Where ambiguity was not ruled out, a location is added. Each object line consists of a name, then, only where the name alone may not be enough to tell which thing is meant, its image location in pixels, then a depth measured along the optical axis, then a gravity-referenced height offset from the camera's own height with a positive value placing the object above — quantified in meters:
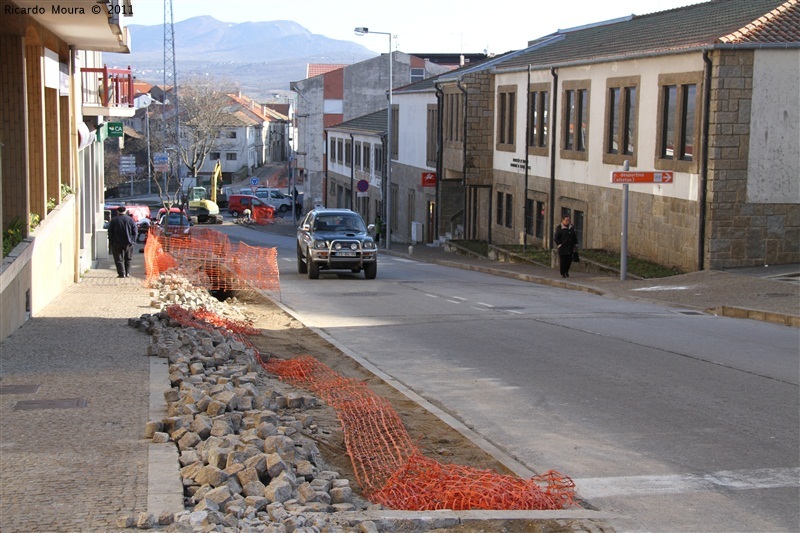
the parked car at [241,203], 79.62 -3.96
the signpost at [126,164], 67.43 -0.77
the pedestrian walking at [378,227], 50.36 -3.74
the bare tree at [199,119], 94.25 +3.28
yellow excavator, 69.94 -4.05
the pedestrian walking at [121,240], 23.23 -2.03
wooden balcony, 26.00 +1.72
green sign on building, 30.03 +0.72
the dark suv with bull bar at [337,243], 26.66 -2.40
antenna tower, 71.20 +7.18
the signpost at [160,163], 40.01 -0.40
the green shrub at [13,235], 15.11 -1.31
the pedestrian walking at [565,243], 27.11 -2.38
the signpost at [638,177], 24.56 -0.52
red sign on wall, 46.94 -1.15
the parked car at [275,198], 86.56 -3.88
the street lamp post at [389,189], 46.68 -1.68
